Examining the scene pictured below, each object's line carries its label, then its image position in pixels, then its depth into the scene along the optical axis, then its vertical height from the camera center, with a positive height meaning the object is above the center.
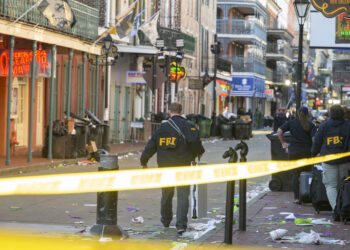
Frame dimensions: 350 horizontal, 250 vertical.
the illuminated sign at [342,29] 19.00 +1.62
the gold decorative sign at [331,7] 18.70 +2.03
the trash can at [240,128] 49.75 -1.14
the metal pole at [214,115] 51.16 -0.48
